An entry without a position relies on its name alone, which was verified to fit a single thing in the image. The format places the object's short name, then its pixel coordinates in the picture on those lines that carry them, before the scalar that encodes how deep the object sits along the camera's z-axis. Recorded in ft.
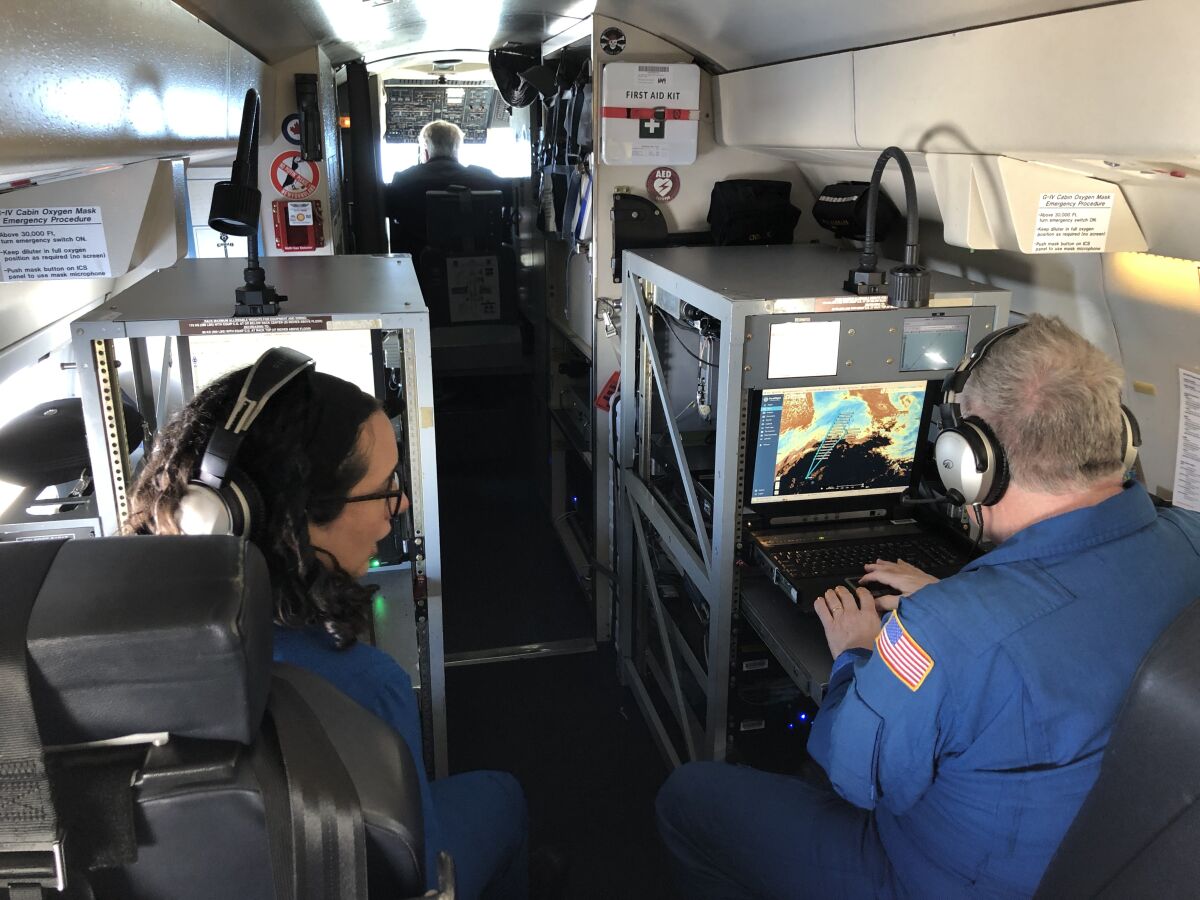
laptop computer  8.03
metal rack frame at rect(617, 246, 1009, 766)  7.61
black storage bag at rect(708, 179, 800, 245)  11.50
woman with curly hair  5.25
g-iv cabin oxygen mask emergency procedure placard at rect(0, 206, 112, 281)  6.55
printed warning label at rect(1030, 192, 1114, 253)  6.88
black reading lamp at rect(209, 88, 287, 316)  6.59
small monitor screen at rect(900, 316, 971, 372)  7.91
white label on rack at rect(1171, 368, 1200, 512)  7.34
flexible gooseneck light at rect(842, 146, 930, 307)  7.34
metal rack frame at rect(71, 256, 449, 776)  6.63
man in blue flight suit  5.16
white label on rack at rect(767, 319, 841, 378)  7.64
